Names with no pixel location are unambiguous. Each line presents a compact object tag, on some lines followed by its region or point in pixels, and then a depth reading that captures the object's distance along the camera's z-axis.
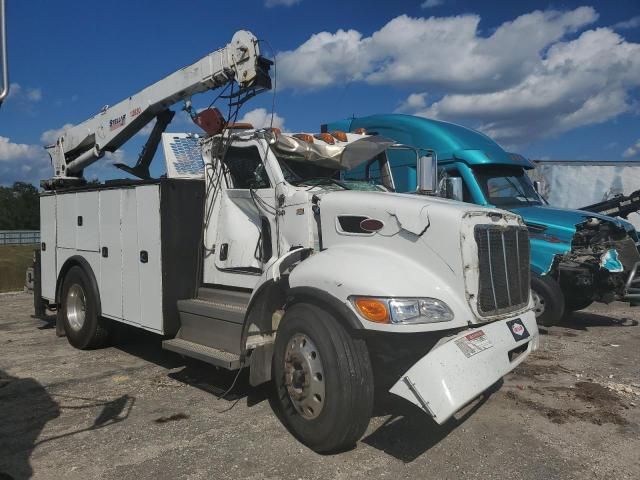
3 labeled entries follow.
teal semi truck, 8.18
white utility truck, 3.83
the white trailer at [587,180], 17.78
